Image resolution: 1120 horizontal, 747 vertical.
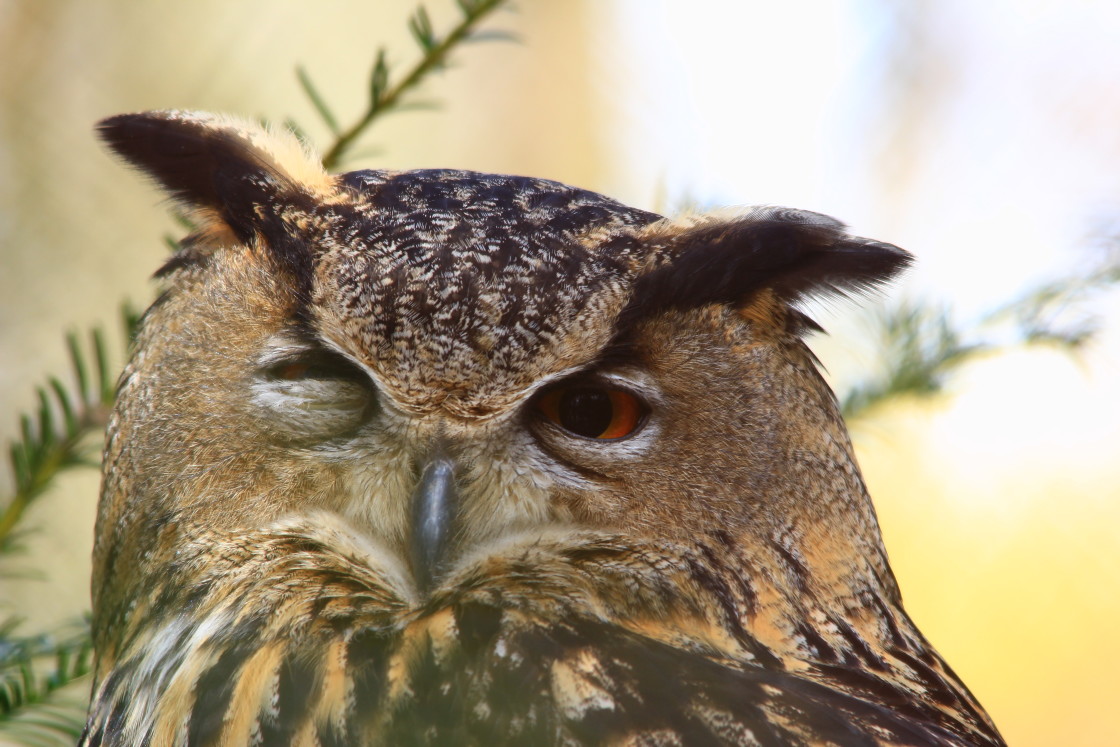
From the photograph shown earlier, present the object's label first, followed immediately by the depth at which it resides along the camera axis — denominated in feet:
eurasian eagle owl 12.97
